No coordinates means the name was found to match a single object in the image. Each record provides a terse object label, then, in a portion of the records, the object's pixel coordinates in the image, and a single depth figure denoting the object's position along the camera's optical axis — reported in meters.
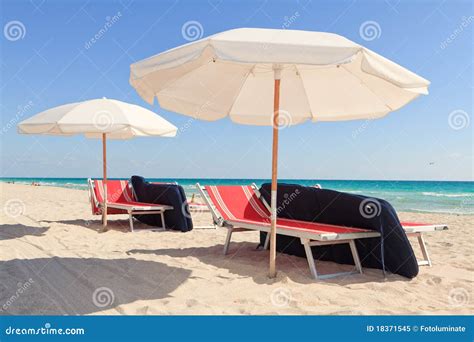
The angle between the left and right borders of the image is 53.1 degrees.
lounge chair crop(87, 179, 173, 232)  7.86
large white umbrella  3.53
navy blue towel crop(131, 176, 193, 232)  7.86
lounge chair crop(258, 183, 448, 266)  4.69
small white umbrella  6.55
